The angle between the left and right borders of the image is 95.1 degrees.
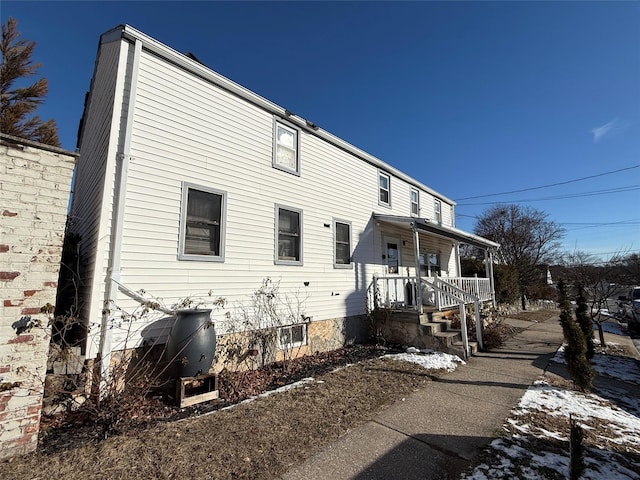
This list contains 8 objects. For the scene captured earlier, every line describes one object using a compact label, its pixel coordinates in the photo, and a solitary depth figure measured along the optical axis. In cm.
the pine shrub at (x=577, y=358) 502
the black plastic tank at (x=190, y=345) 463
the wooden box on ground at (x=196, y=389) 439
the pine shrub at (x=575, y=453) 250
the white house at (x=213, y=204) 482
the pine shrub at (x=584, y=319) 715
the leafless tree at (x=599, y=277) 1014
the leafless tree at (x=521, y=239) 2536
